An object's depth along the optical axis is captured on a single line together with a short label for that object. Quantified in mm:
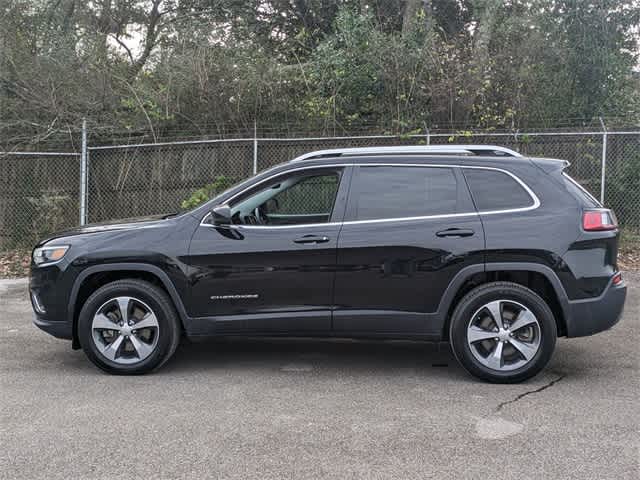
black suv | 4961
